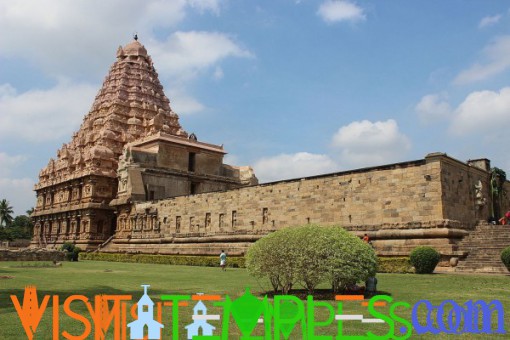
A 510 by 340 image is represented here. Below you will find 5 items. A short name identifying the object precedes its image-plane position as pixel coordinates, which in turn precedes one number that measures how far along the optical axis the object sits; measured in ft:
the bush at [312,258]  37.50
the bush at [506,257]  58.18
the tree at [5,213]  285.64
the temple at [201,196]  73.10
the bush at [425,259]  61.82
